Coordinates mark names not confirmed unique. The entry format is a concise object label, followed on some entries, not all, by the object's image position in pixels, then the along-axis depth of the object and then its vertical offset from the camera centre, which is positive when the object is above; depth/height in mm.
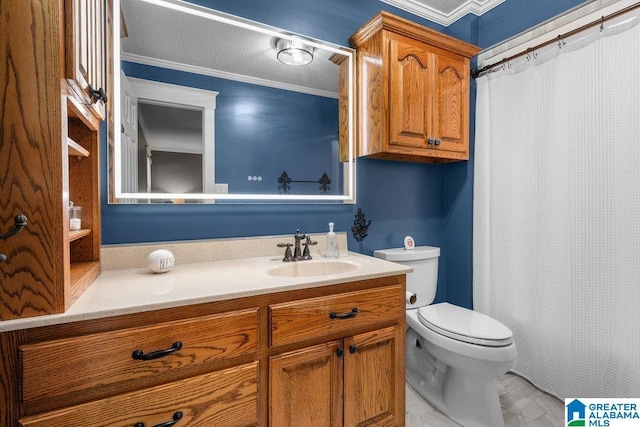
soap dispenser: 1598 -203
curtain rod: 1369 +877
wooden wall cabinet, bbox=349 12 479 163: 1633 +665
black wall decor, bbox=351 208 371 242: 1861 -116
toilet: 1402 -695
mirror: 1339 +490
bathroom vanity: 752 -424
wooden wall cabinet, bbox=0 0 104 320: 727 +134
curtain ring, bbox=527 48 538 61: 1710 +861
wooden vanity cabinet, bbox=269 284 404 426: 1047 -577
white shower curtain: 1396 -16
